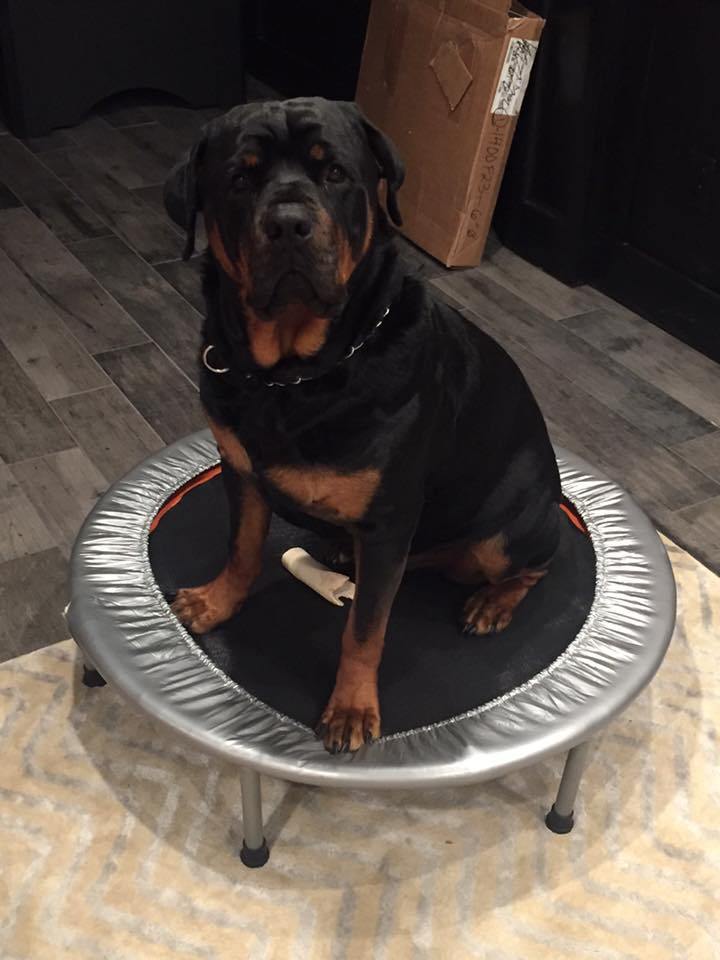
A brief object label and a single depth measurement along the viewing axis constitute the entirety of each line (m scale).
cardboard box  2.83
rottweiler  1.24
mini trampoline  1.44
